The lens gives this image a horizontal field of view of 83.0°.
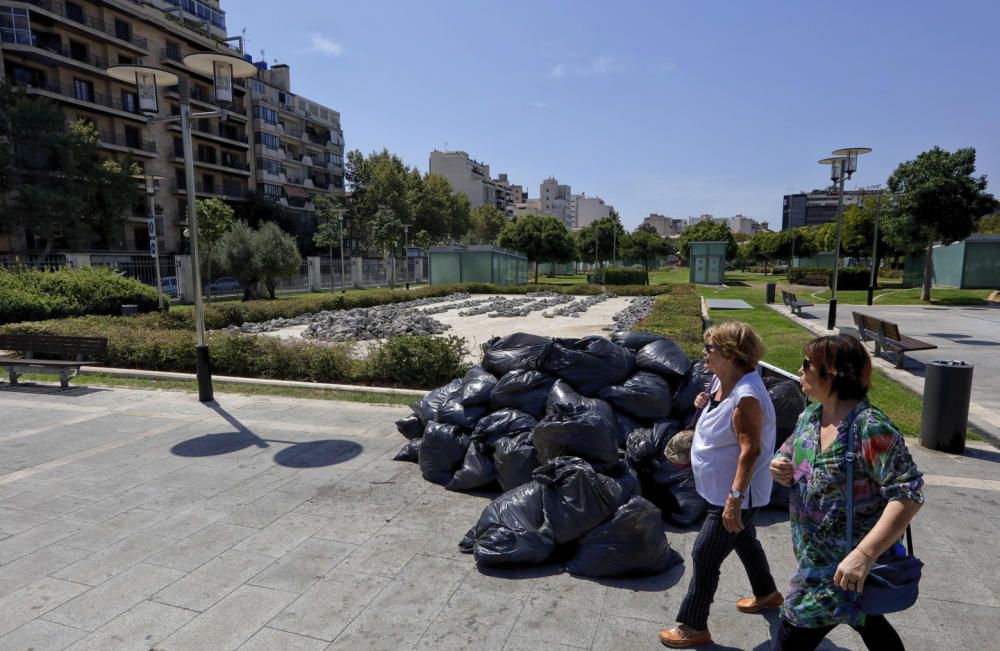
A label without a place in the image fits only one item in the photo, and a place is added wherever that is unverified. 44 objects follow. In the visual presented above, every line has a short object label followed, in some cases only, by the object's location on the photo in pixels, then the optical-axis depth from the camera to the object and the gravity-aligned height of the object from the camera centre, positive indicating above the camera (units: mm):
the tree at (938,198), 22109 +2433
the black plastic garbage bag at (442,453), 4934 -1698
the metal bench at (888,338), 9952 -1459
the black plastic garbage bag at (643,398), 4680 -1147
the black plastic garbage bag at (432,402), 5619 -1439
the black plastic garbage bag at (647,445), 4285 -1417
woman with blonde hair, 2428 -886
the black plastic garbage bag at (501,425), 4688 -1386
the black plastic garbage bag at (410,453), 5480 -1876
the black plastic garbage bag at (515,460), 4293 -1538
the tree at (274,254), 27172 +242
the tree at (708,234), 71056 +3364
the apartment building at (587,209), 183000 +16396
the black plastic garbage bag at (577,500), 3445 -1479
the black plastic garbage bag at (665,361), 4855 -879
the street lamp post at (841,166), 14914 +2495
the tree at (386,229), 51031 +2741
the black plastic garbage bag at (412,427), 5898 -1755
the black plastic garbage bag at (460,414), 5089 -1404
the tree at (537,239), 51281 +1847
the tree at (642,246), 71812 +1703
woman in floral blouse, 1817 -788
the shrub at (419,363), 8773 -1608
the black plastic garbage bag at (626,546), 3373 -1709
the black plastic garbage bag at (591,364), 4879 -913
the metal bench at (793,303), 19661 -1519
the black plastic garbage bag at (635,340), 5395 -766
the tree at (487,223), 84125 +5481
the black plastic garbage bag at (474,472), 4637 -1746
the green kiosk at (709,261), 40438 -107
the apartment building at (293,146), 56938 +12606
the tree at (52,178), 32062 +4868
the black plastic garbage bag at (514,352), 5258 -900
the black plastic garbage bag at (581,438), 3895 -1234
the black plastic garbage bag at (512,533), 3485 -1716
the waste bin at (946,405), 5633 -1451
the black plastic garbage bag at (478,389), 5219 -1205
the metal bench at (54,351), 8764 -1482
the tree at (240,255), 26859 +192
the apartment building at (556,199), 179750 +19604
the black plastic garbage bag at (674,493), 4125 -1730
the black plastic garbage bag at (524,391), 4906 -1155
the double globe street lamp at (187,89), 6832 +2148
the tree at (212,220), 36312 +2598
